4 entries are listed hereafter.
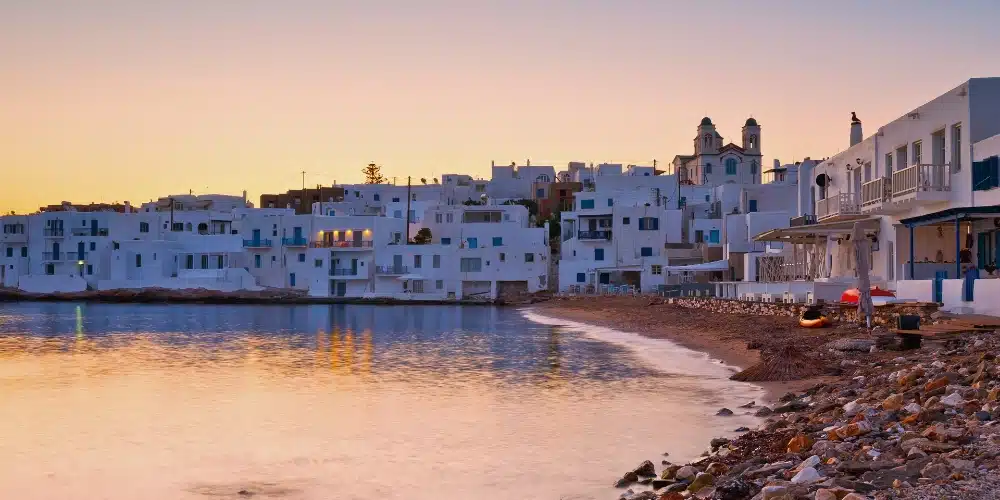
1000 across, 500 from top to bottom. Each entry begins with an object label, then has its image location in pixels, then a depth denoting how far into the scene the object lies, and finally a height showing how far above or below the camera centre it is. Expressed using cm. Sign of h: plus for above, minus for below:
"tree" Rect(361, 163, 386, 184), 13125 +1281
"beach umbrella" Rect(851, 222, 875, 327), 2427 -32
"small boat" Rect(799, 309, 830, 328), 2825 -154
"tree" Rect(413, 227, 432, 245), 8975 +295
